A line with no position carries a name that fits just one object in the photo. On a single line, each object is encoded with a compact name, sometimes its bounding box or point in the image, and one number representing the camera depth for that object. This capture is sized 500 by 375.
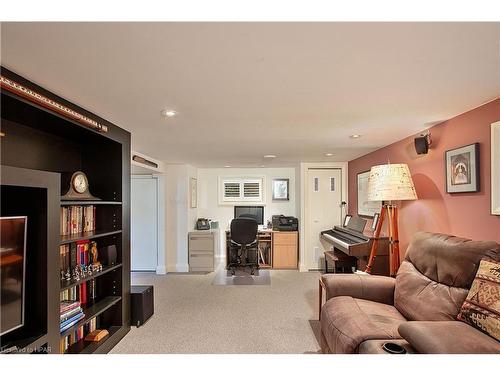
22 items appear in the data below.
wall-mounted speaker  2.69
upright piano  3.44
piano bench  4.12
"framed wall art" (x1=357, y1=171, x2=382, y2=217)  4.06
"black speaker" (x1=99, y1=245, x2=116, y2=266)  2.65
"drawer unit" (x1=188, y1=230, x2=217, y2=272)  5.26
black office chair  5.09
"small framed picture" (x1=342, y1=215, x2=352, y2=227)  5.01
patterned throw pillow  1.50
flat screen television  1.49
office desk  5.47
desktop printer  5.52
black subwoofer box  2.92
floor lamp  2.71
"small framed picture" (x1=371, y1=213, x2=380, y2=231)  3.83
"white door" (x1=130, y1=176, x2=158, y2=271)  5.25
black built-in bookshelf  1.70
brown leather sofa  1.46
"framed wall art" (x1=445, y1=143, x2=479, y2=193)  2.10
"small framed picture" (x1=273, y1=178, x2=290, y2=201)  6.11
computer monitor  6.00
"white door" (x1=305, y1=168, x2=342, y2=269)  5.36
